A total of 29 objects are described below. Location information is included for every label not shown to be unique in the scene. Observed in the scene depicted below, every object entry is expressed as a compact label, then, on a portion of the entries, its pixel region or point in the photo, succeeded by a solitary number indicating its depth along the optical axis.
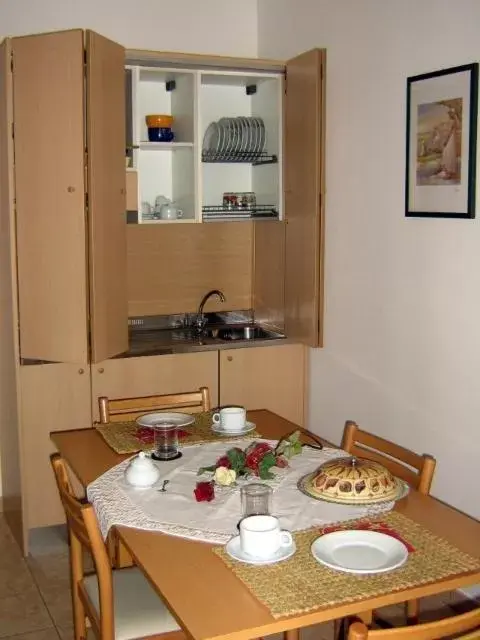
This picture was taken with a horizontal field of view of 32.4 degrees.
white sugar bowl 2.22
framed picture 2.77
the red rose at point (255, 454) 2.30
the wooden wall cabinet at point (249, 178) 3.71
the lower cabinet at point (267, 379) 3.87
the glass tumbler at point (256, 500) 1.99
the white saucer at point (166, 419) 2.77
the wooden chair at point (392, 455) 2.26
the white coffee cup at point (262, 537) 1.77
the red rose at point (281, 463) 2.37
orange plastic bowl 3.95
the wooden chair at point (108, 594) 2.04
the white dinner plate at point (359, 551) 1.74
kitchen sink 3.88
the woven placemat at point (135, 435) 2.58
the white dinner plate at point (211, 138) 4.07
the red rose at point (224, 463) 2.29
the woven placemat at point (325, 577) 1.61
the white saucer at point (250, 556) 1.77
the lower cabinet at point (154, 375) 3.63
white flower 2.22
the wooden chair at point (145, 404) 2.94
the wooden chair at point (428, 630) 1.35
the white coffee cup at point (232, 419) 2.71
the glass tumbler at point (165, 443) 2.48
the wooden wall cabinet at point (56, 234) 3.29
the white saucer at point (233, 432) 2.70
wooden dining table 1.54
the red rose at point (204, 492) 2.11
